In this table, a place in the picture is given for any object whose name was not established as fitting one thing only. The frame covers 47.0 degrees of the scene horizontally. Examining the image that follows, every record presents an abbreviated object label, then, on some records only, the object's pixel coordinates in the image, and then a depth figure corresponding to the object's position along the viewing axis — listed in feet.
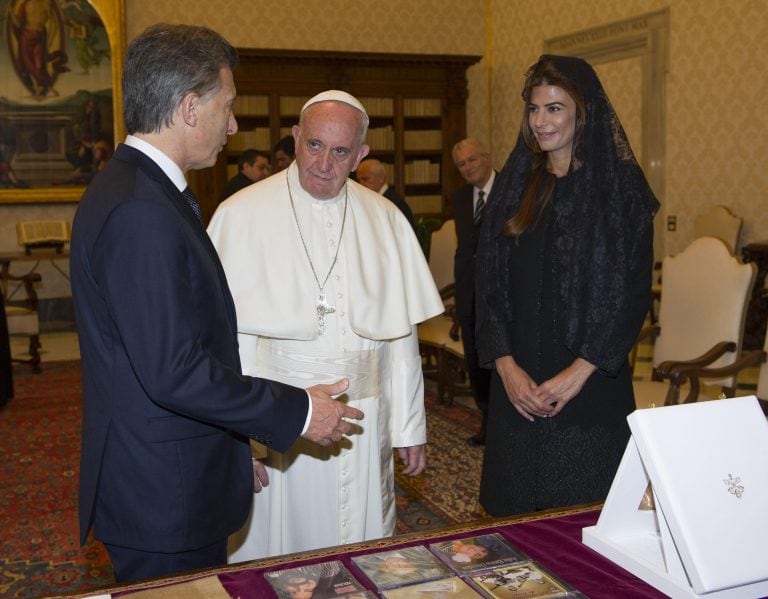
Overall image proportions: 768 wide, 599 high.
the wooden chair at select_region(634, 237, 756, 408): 13.41
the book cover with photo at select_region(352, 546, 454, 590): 5.10
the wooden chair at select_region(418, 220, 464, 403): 21.22
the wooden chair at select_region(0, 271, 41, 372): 25.79
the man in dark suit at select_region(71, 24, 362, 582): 5.57
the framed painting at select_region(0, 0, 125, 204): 34.81
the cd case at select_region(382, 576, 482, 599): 4.90
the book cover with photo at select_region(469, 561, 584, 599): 4.93
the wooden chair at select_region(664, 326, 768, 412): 12.44
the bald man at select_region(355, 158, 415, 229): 22.48
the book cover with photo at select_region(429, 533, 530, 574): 5.31
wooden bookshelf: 35.78
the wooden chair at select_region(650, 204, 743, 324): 26.58
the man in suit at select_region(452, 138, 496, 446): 18.16
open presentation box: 4.81
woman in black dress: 8.02
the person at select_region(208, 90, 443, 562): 8.63
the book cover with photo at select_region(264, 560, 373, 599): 4.94
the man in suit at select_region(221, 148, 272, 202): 23.34
